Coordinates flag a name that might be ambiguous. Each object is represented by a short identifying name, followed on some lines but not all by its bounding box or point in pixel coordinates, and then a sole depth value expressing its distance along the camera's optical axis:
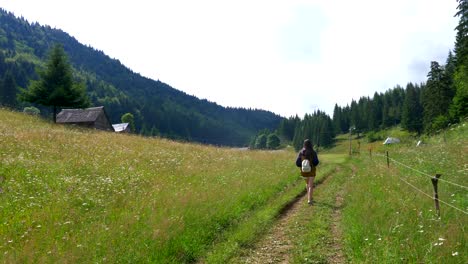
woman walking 11.68
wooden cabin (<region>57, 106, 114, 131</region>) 44.53
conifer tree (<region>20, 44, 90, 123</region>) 35.62
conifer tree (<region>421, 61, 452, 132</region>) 51.48
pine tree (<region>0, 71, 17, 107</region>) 94.00
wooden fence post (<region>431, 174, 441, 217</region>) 7.21
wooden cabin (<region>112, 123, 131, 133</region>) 77.41
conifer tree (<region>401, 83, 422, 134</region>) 93.38
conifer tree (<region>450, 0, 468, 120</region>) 35.00
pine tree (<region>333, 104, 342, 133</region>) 142.88
